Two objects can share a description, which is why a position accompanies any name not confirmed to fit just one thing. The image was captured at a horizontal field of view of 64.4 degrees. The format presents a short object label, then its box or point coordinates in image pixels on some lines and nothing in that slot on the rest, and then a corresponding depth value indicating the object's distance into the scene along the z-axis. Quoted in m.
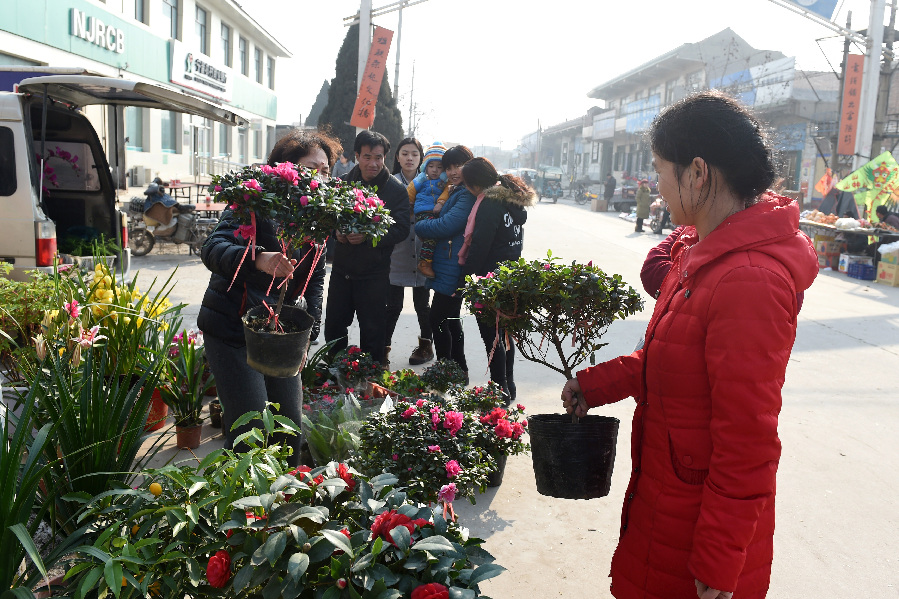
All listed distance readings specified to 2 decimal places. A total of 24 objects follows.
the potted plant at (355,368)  4.78
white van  5.91
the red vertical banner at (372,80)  11.96
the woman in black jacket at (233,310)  2.90
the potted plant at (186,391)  4.31
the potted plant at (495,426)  3.76
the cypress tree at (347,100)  19.81
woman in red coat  1.50
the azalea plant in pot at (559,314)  2.40
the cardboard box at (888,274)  12.55
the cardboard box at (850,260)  13.24
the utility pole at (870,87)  18.27
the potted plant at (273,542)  1.67
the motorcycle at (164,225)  12.45
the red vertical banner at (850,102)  19.22
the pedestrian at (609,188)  35.12
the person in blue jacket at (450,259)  5.25
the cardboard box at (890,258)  12.36
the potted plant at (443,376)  4.65
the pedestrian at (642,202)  22.18
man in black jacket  5.04
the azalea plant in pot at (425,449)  3.24
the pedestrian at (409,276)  6.19
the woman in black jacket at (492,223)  4.95
